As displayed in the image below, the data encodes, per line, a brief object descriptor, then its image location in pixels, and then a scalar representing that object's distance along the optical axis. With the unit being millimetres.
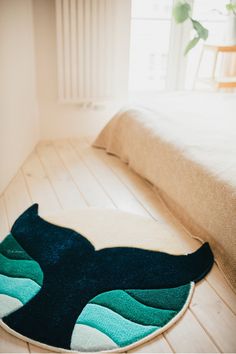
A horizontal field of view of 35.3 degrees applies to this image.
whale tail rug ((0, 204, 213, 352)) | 1264
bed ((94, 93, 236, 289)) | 1597
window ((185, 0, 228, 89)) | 3238
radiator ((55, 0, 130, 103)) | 2699
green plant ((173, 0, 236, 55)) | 2875
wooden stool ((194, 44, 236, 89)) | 3055
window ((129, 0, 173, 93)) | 3107
